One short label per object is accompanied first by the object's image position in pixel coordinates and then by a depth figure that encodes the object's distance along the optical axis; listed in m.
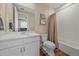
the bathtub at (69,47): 1.38
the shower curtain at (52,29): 1.49
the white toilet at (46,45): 1.49
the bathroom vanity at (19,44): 1.28
